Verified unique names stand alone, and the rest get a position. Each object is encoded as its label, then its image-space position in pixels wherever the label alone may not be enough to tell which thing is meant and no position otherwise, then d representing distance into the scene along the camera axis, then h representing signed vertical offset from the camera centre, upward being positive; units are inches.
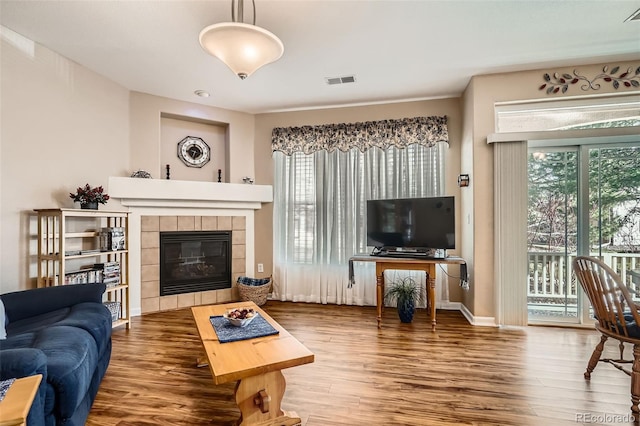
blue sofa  54.1 -28.9
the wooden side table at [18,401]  35.2 -23.5
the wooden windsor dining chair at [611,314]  73.6 -25.4
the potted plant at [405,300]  136.5 -38.1
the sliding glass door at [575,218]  126.6 -1.0
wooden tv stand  129.3 -22.2
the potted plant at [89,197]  119.5 +7.2
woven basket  163.2 -41.5
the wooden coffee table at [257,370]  61.1 -30.7
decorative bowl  80.9 -27.6
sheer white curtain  160.2 +5.3
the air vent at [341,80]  136.6 +61.7
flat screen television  138.1 -3.4
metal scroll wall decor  123.1 +56.0
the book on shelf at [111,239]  128.0 -10.1
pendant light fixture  71.6 +42.3
